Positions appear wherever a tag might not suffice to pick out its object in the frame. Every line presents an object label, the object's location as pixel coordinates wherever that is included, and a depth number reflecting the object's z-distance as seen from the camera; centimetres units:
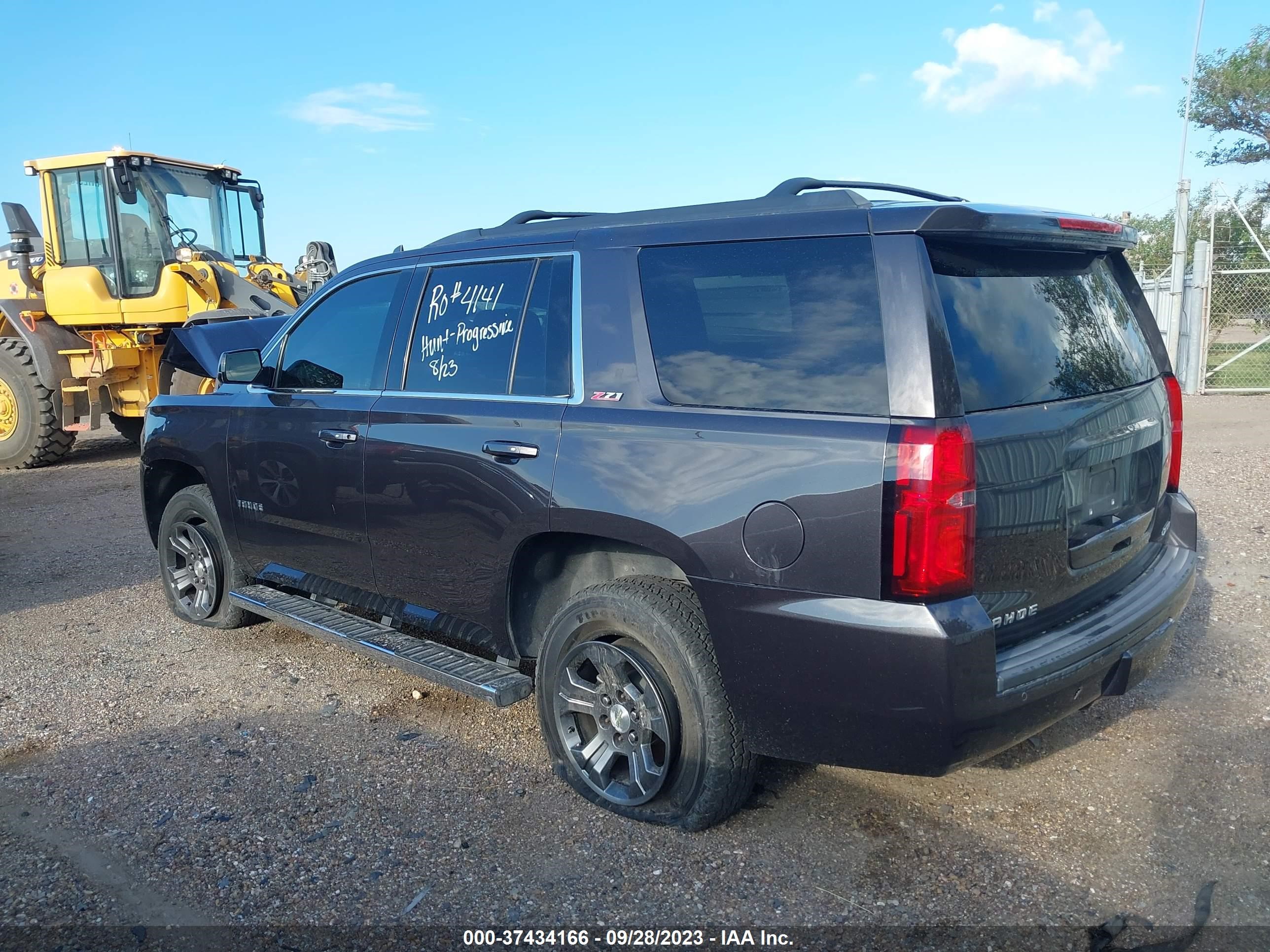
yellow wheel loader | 1109
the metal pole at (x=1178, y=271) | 1380
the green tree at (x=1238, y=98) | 2666
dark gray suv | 275
